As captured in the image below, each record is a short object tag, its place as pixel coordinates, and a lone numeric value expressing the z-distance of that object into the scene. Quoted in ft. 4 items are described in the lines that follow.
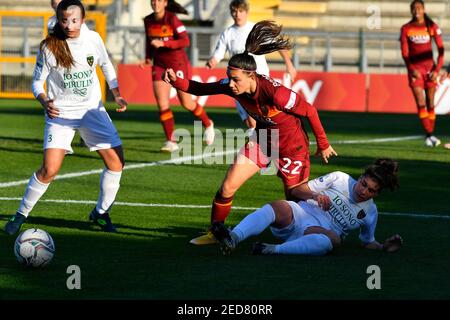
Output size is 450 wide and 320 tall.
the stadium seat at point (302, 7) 118.73
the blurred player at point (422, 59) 62.75
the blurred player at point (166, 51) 56.80
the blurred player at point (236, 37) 54.54
